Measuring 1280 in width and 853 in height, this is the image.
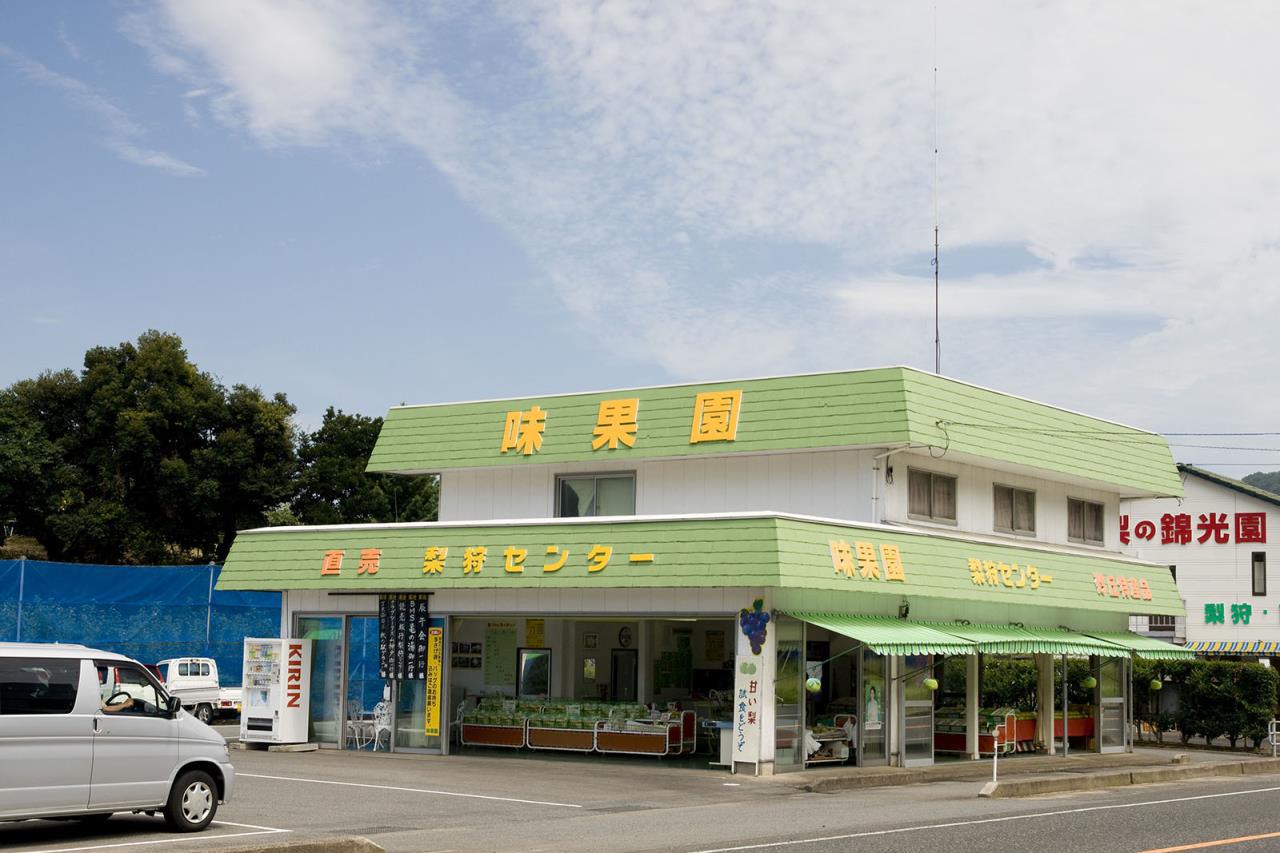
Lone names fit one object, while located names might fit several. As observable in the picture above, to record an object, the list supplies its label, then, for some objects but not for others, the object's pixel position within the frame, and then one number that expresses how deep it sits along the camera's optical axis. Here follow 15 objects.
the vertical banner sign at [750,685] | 22.78
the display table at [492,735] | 27.05
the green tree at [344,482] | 53.28
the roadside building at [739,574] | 23.45
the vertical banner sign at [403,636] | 26.80
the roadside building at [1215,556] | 51.25
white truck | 34.09
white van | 13.76
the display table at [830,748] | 24.18
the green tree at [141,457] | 49.19
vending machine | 27.55
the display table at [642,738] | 25.52
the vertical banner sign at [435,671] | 26.66
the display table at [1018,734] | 28.22
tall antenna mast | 30.95
